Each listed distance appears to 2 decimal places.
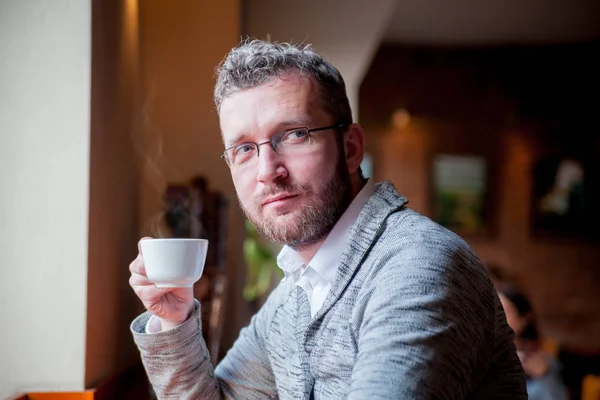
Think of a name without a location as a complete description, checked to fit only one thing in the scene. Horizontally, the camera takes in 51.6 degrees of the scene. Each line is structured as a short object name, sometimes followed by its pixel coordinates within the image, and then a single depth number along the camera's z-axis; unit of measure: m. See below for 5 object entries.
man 0.83
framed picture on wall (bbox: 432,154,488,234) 6.38
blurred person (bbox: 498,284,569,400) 2.74
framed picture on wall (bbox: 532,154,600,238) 6.51
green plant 3.61
